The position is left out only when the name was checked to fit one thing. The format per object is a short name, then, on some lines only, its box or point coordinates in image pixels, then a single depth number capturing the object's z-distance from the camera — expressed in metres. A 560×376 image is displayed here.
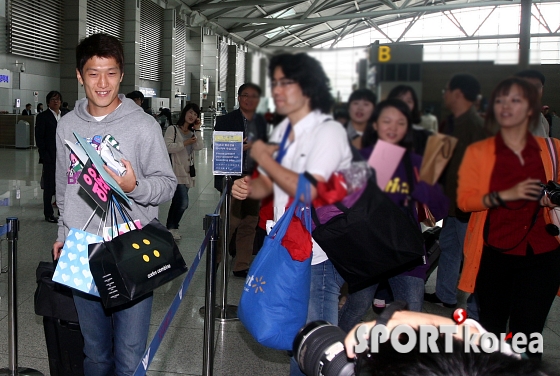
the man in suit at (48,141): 6.64
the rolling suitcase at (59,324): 2.33
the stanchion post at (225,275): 3.66
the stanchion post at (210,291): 2.58
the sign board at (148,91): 20.50
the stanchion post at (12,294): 2.79
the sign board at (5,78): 15.72
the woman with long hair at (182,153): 5.39
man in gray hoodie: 1.97
